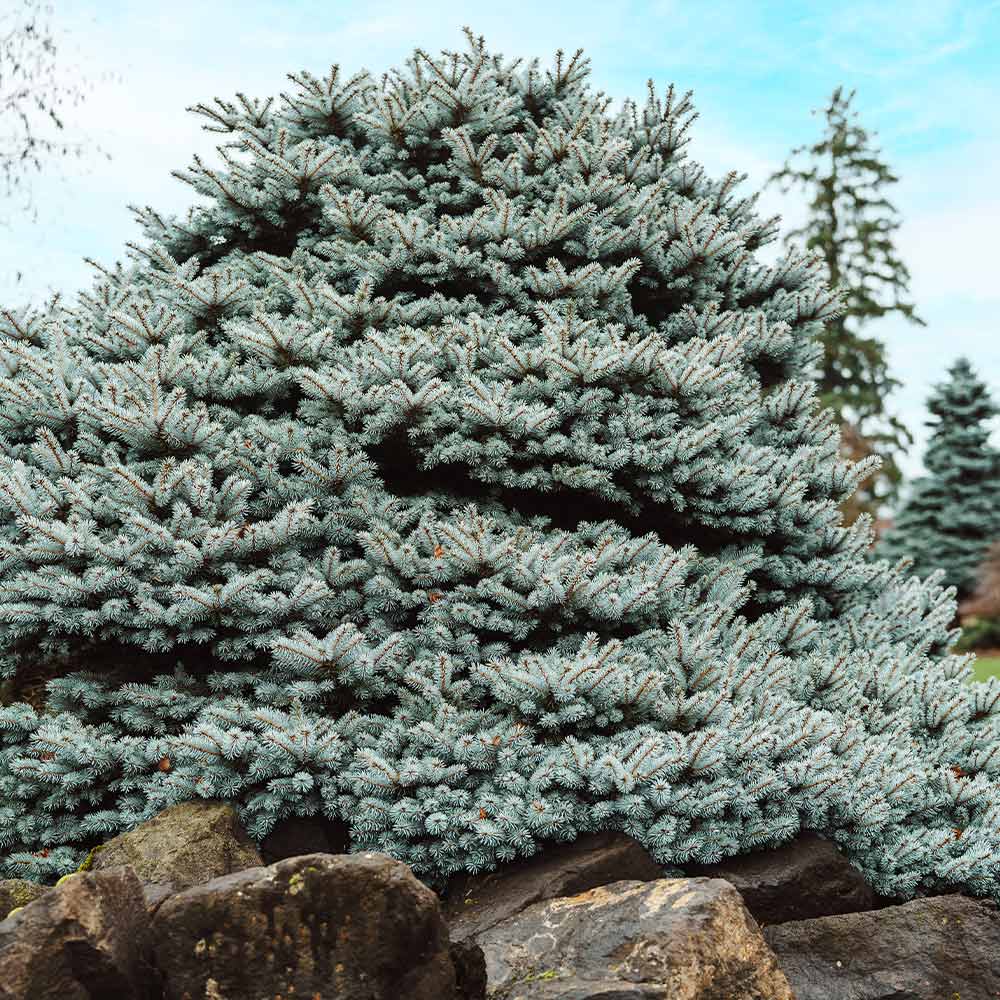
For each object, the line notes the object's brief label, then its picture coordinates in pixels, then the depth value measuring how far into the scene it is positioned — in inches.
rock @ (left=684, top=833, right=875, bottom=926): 134.1
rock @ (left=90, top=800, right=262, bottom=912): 122.8
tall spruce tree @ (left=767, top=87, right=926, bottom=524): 885.8
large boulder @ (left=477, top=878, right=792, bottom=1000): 97.6
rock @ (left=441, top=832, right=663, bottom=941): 123.0
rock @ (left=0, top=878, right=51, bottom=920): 109.3
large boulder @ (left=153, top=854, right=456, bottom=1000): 92.4
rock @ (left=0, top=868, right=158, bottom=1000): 85.4
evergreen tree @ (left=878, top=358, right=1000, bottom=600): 761.0
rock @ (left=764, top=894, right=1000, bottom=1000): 126.9
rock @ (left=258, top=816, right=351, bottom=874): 137.3
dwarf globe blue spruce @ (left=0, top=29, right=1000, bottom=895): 134.3
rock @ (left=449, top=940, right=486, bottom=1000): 100.8
